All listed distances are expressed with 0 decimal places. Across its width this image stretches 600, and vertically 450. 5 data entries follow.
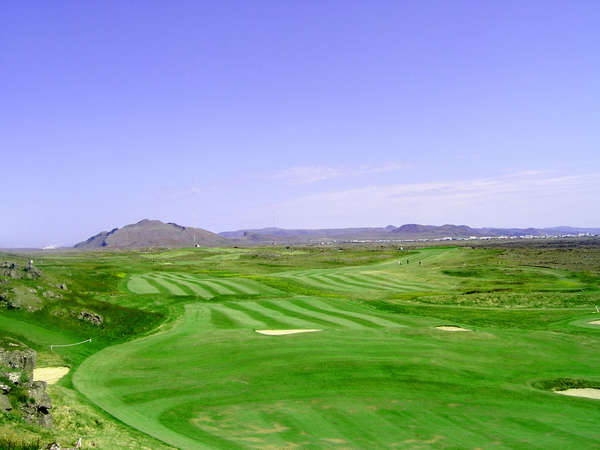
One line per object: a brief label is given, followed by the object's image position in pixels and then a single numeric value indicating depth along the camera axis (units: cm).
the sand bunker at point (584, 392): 2062
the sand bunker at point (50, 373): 2239
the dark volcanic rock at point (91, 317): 3397
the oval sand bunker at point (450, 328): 3625
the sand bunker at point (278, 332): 3238
